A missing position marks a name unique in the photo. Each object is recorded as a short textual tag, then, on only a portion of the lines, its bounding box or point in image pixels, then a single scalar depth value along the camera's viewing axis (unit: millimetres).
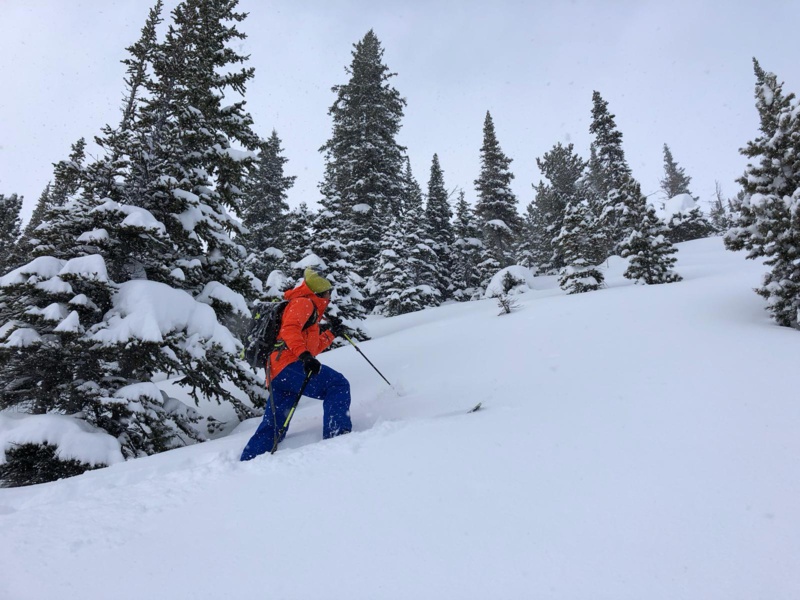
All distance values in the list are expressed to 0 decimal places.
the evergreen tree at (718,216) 38934
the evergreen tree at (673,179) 56719
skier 4516
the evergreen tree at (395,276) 22953
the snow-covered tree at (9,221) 24547
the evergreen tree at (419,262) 23125
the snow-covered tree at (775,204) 7234
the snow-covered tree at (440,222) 30250
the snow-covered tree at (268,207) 26406
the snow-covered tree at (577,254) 15648
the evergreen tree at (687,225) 31172
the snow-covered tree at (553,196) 30219
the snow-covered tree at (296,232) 16578
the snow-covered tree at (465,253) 29656
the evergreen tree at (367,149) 28516
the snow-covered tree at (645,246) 14586
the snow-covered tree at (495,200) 28219
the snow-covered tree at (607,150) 30391
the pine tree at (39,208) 27469
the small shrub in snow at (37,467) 5008
